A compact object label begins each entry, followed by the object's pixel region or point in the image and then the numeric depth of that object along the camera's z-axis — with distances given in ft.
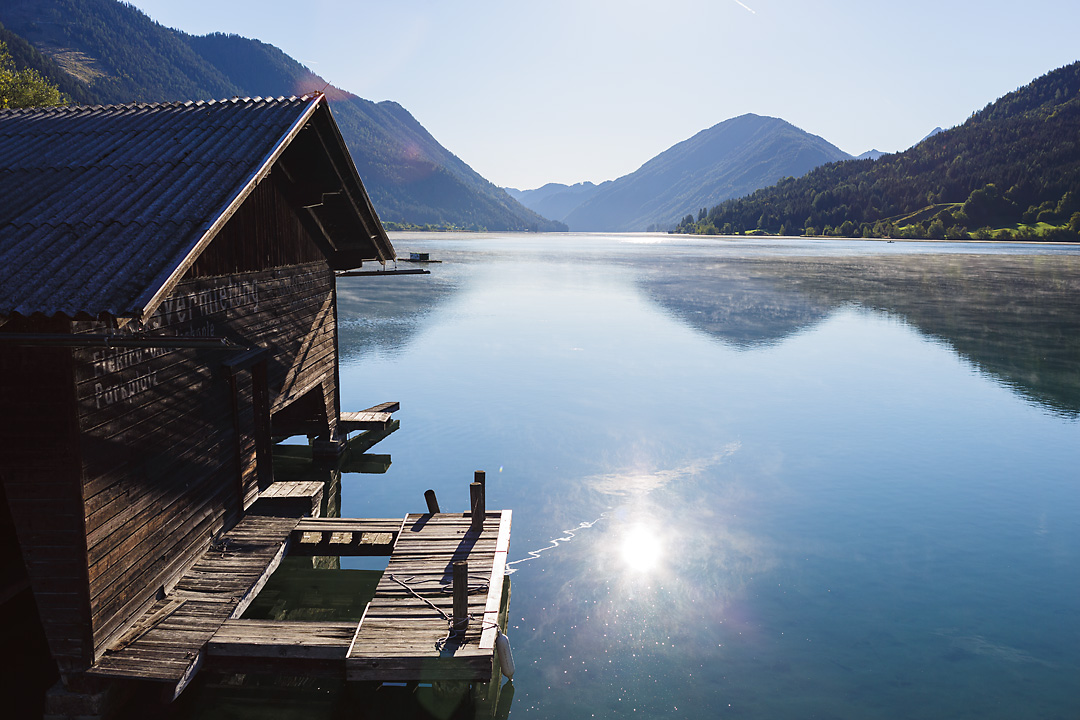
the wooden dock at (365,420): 71.10
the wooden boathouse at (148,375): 25.88
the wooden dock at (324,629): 29.04
